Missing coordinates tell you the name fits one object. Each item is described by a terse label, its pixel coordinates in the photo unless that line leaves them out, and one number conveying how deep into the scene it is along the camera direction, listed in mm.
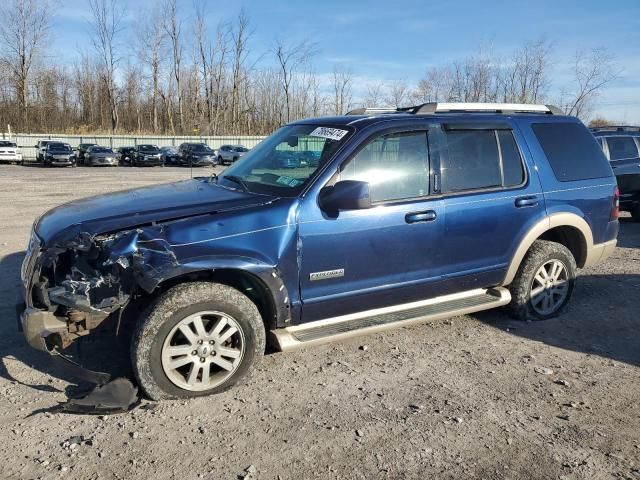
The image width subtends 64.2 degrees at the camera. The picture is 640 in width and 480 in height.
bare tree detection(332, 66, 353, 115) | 57362
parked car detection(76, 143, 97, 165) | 35719
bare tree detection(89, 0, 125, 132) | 60578
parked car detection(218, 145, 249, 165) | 38500
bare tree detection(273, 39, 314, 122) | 60950
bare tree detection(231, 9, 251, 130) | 62709
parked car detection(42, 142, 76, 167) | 31875
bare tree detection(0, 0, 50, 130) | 55688
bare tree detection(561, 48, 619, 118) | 33312
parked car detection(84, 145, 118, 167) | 34000
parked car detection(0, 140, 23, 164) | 32938
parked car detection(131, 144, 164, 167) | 35875
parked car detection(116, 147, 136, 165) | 36803
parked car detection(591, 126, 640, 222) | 10055
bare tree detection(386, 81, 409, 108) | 39769
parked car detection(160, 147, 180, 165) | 37581
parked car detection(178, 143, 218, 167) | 35938
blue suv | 3281
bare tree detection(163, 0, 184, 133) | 59656
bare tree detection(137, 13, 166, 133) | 61000
